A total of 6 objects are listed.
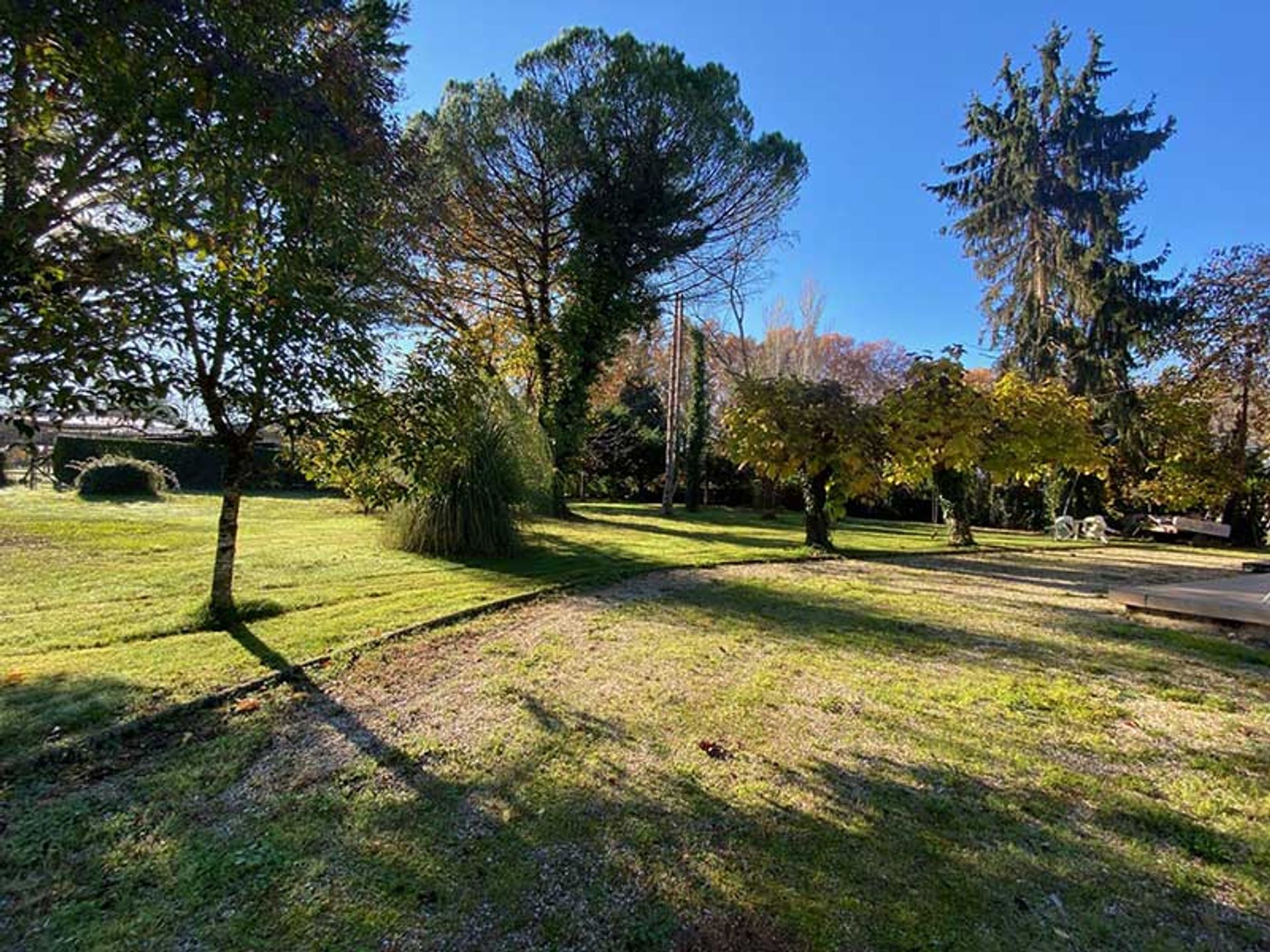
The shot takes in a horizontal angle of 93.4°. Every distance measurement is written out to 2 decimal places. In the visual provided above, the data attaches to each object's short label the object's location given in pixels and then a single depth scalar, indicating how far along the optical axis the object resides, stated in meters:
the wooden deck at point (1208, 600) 4.95
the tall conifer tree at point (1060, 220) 17.14
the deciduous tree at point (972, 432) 9.14
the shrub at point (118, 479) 10.88
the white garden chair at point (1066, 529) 14.01
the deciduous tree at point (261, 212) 2.47
